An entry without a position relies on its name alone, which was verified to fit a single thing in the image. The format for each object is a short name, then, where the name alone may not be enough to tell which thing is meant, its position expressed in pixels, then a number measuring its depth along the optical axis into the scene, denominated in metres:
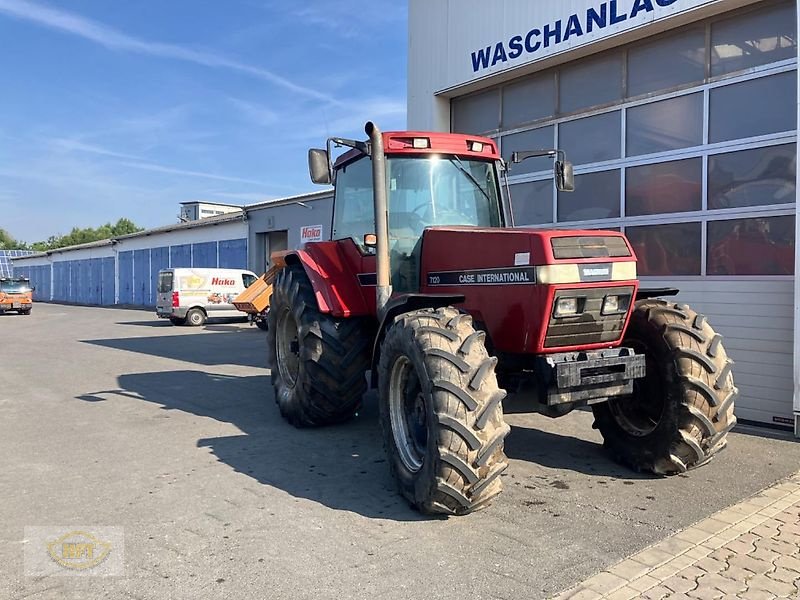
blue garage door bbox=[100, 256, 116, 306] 39.94
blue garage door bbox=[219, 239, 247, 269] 27.32
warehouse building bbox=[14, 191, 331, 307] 23.94
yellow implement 15.52
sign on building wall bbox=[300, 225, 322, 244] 22.48
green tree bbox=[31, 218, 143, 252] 94.12
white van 21.27
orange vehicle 28.97
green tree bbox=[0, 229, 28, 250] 102.19
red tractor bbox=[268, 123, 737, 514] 4.05
